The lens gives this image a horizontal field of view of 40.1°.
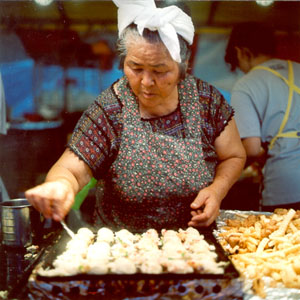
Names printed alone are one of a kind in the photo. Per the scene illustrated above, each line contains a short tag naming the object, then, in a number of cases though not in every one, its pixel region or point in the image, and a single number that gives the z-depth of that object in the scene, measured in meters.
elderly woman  2.09
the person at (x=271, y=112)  3.20
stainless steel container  2.09
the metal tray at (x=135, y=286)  1.45
